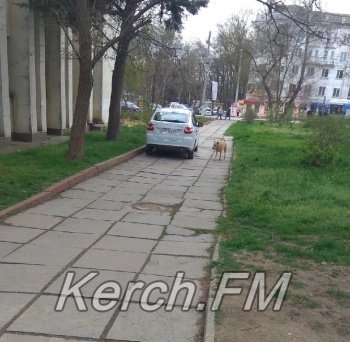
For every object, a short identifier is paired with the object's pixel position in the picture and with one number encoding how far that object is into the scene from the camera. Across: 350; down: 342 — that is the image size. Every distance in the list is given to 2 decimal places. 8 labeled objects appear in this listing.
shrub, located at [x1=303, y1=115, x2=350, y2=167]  11.27
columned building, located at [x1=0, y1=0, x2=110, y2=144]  12.36
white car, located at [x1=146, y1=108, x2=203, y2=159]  13.05
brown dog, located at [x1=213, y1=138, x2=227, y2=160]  13.91
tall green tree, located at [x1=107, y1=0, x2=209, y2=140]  11.16
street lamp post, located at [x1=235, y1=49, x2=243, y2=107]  56.36
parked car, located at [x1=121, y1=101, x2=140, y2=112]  29.58
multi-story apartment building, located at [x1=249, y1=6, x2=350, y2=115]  46.91
